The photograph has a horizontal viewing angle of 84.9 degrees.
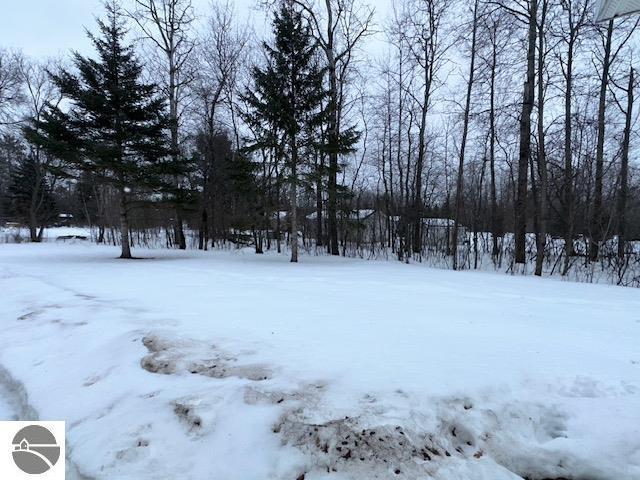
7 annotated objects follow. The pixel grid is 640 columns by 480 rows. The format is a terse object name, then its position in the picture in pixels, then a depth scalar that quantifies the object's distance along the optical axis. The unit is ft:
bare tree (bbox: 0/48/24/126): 79.00
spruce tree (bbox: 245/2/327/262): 40.96
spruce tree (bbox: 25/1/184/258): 40.96
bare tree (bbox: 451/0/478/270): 47.61
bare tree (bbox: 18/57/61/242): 85.15
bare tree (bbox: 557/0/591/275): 39.04
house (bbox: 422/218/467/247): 73.51
